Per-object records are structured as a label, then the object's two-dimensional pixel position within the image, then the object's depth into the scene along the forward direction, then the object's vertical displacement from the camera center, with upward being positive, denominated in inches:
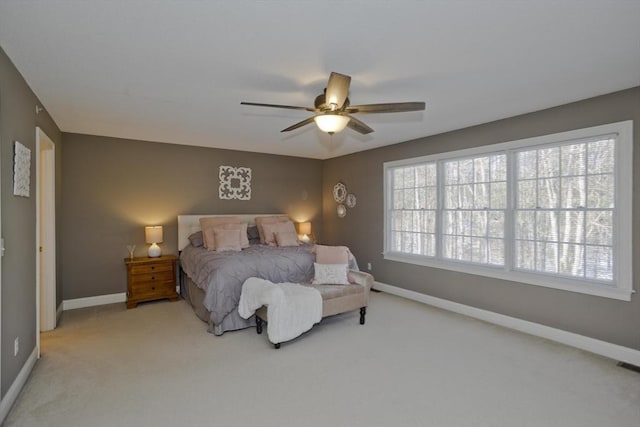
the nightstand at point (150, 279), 186.4 -38.9
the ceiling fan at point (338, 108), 95.3 +32.3
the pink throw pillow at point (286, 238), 217.0 -17.7
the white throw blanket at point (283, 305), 130.0 -38.6
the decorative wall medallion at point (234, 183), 236.1 +20.9
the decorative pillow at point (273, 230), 221.3 -12.3
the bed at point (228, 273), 146.5 -30.3
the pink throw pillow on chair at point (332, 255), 171.2 -22.7
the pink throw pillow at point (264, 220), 228.1 -6.1
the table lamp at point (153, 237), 196.4 -15.4
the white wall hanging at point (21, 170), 99.1 +13.2
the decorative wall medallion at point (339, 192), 258.7 +15.7
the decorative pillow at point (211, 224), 197.5 -7.9
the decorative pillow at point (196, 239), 207.9 -17.6
